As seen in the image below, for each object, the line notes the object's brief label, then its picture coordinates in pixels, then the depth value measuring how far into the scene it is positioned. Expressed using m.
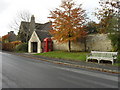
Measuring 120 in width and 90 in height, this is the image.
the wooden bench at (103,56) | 10.82
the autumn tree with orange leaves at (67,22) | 16.59
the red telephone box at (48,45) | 22.47
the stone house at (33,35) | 24.94
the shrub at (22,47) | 28.45
